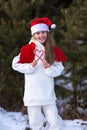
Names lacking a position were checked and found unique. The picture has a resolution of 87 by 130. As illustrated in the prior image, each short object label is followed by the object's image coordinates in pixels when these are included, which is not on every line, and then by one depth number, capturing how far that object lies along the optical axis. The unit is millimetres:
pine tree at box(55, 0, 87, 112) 8025
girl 6511
